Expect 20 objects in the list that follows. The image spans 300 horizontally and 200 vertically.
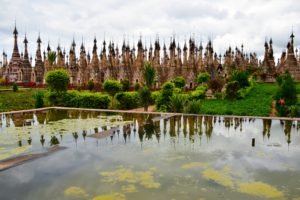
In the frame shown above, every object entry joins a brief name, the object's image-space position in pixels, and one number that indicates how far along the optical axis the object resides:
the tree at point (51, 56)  37.22
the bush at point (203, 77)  37.09
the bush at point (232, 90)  25.22
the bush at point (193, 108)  15.74
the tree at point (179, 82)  31.33
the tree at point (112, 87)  22.14
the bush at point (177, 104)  16.34
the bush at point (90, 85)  32.62
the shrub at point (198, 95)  24.46
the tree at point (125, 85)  29.98
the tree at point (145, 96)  18.09
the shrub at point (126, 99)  20.06
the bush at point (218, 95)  26.31
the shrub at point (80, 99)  19.61
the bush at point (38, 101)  19.04
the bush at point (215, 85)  27.95
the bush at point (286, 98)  14.80
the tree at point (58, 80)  20.39
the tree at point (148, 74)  19.61
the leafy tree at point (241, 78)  29.49
